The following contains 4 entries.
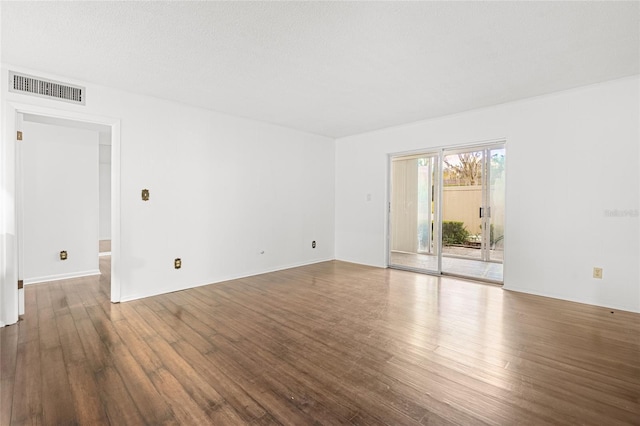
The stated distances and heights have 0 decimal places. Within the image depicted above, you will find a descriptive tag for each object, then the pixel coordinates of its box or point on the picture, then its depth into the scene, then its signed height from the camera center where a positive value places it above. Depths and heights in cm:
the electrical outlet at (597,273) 355 -72
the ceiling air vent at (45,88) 306 +129
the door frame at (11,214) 301 -6
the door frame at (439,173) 451 +68
